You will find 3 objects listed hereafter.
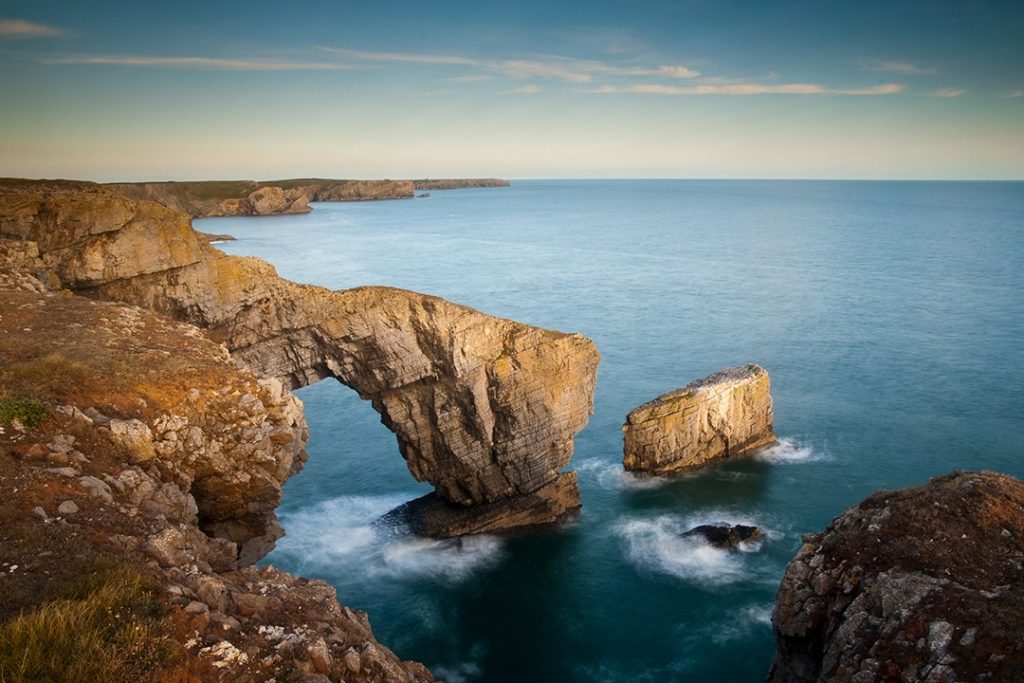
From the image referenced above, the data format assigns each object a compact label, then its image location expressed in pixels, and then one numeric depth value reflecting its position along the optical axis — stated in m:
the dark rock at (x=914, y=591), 14.81
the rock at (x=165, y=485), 10.56
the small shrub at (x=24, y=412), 14.52
